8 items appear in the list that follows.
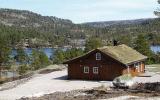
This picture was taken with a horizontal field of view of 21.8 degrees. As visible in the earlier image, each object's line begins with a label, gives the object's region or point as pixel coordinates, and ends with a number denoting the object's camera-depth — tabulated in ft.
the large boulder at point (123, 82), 156.87
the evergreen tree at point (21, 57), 473.63
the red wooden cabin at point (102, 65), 195.52
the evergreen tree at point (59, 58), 393.74
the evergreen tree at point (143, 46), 331.77
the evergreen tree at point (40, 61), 362.53
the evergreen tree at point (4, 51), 315.17
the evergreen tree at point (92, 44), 379.96
